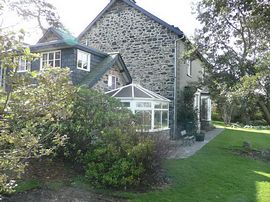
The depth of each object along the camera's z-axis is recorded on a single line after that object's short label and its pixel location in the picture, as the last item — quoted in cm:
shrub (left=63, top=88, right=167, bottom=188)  767
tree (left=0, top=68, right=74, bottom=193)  382
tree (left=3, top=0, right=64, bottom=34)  2730
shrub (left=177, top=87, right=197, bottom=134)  1909
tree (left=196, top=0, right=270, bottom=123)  1238
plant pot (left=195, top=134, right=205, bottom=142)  1786
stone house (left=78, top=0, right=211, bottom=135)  1867
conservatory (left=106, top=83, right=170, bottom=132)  1527
